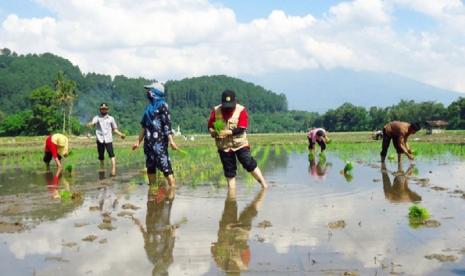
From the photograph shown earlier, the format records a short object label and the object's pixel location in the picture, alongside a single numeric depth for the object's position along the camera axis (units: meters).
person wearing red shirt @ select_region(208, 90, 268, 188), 7.10
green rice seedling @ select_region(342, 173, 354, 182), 9.26
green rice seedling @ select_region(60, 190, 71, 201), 7.23
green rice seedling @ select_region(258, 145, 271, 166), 13.81
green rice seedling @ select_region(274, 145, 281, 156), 18.26
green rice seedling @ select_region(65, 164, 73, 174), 11.12
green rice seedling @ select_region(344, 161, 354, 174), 10.26
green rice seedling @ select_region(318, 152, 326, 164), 13.97
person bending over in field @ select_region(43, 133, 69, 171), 11.14
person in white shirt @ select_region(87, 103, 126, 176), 11.25
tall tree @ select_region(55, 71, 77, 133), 71.38
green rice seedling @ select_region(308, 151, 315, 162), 14.23
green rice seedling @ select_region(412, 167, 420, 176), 10.13
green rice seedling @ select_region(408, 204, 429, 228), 5.21
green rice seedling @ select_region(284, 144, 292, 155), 19.50
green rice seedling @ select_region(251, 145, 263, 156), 19.25
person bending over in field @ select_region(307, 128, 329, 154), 15.86
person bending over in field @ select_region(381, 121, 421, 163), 12.05
